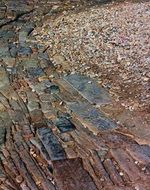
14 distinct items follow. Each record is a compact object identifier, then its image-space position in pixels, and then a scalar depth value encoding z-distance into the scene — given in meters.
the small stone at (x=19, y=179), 3.40
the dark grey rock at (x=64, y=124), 4.03
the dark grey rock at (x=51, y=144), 3.68
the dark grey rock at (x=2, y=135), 3.85
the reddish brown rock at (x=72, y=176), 3.33
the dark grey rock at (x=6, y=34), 6.24
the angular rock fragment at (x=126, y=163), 3.43
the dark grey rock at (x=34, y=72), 5.07
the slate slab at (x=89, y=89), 4.50
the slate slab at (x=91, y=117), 4.04
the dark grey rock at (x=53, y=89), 4.69
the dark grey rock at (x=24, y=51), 5.67
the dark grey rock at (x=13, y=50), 5.65
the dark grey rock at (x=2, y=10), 7.12
